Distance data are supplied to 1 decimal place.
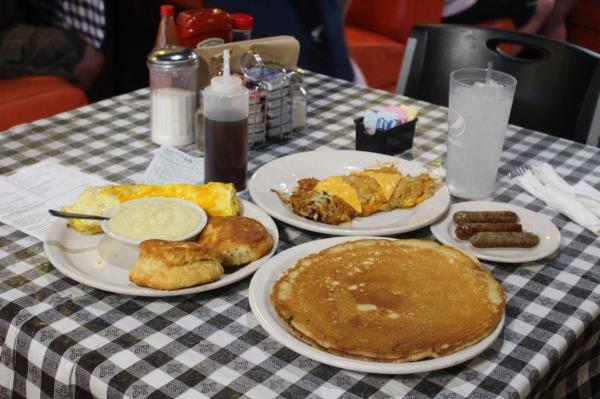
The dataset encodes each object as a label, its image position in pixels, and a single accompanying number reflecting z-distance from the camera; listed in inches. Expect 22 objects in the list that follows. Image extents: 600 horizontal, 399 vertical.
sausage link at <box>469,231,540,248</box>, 49.0
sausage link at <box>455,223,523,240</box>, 49.8
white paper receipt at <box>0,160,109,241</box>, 51.3
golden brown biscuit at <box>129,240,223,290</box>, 41.9
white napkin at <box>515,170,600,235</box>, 54.5
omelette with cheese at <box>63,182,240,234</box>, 48.4
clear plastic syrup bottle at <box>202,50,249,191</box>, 54.6
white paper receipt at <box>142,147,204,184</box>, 58.8
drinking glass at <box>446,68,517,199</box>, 54.7
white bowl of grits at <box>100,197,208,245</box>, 45.5
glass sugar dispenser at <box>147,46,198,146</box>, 64.2
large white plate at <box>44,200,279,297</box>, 42.5
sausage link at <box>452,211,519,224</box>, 51.4
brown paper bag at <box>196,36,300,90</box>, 65.2
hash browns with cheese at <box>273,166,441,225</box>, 51.9
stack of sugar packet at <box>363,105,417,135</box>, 64.2
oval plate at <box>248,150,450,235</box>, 50.7
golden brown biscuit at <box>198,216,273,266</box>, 45.1
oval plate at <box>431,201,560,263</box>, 48.3
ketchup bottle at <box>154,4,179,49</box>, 66.5
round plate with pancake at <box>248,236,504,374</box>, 36.5
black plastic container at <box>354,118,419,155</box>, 63.9
